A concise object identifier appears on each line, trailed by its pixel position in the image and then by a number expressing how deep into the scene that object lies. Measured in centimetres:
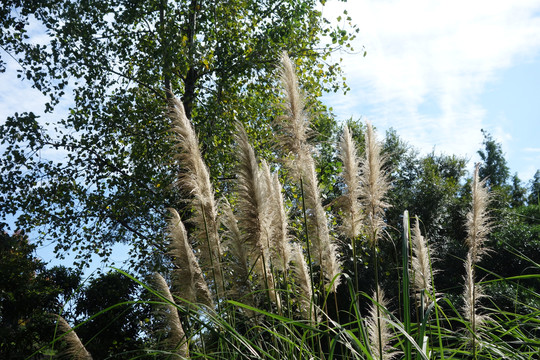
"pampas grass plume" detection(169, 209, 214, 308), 285
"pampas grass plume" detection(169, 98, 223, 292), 282
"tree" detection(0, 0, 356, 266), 836
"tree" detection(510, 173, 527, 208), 2666
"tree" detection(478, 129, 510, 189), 2984
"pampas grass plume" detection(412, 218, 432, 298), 268
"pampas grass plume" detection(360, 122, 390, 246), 273
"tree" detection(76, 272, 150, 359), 884
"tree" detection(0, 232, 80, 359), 848
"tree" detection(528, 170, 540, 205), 2148
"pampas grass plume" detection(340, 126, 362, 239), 280
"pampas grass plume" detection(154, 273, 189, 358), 282
